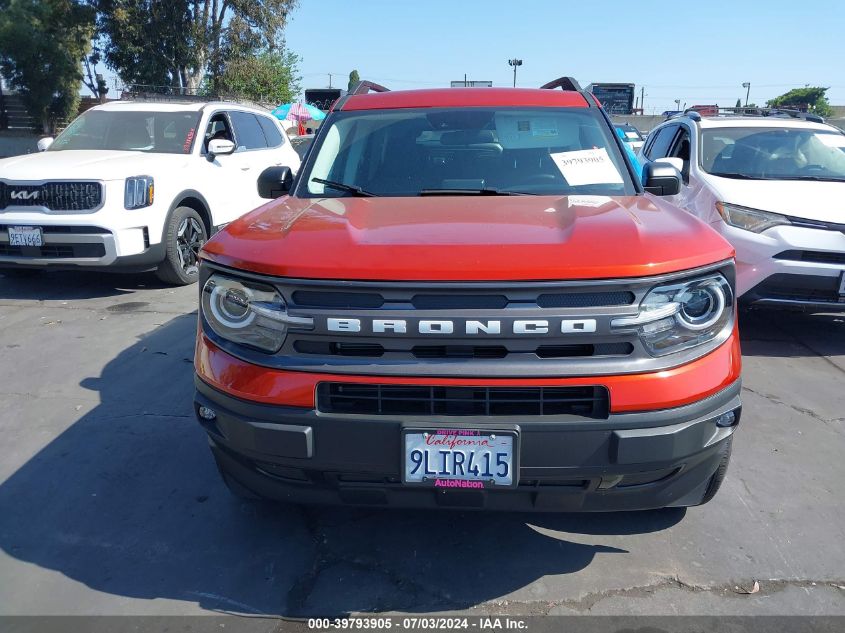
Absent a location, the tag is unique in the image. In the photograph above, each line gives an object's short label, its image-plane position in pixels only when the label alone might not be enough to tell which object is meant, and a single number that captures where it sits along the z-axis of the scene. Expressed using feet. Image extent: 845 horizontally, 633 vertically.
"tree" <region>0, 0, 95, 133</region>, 76.89
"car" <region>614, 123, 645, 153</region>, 72.07
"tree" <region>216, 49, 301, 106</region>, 86.33
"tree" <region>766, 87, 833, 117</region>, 256.73
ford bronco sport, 6.98
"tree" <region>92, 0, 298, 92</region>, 79.10
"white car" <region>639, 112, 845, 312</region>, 16.42
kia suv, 20.29
